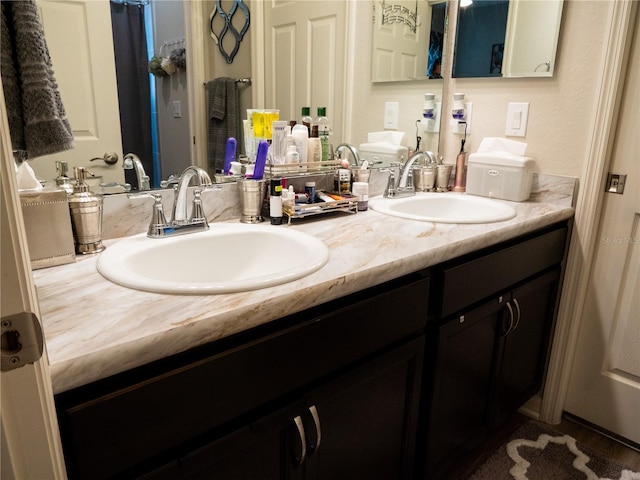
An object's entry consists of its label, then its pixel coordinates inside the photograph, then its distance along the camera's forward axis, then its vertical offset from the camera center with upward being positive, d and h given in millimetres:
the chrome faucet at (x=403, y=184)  1730 -246
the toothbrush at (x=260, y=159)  1317 -129
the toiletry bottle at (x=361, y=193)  1510 -244
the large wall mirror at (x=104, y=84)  1010 +61
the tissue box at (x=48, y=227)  897 -231
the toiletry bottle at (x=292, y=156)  1423 -126
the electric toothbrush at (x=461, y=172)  1892 -217
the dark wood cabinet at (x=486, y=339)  1269 -667
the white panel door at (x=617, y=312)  1558 -665
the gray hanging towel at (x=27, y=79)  801 +46
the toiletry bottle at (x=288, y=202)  1312 -242
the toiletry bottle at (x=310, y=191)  1417 -229
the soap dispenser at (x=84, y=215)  989 -222
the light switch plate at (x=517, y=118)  1732 +0
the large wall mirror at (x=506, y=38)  1635 +287
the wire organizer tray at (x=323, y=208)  1323 -269
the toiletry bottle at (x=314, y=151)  1498 -116
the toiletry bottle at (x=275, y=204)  1288 -242
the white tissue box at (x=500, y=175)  1696 -206
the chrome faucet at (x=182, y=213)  1121 -246
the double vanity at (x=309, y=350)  668 -427
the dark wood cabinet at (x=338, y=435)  818 -628
